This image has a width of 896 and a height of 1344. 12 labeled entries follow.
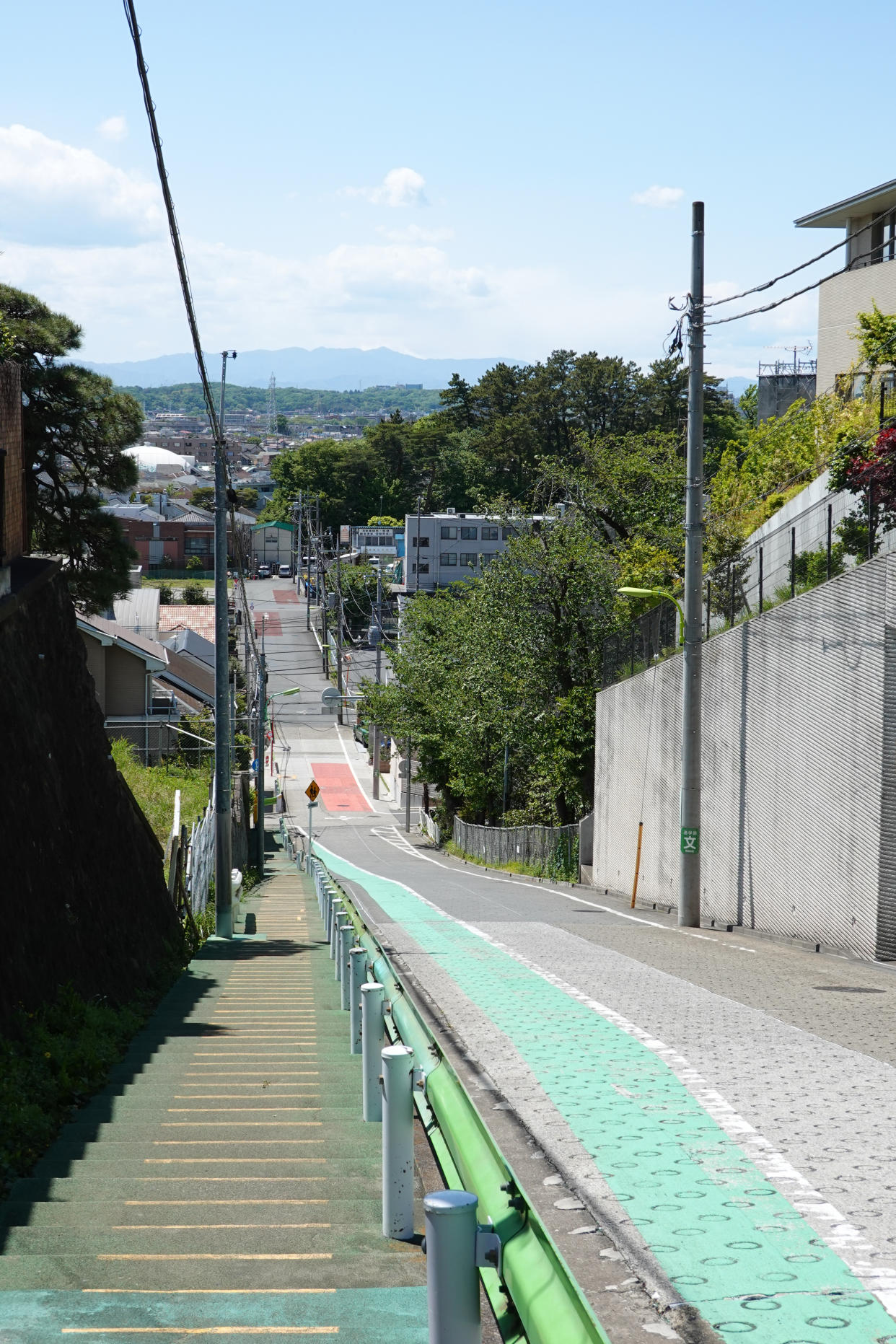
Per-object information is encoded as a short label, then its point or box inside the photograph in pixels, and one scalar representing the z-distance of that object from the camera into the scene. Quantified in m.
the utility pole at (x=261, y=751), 43.16
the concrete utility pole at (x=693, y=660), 20.86
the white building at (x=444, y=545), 113.12
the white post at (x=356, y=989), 8.43
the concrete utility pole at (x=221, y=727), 21.08
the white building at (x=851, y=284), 36.94
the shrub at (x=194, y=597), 103.69
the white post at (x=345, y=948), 10.88
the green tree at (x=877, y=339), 29.30
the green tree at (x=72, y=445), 24.77
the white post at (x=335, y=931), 12.39
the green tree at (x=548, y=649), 40.22
